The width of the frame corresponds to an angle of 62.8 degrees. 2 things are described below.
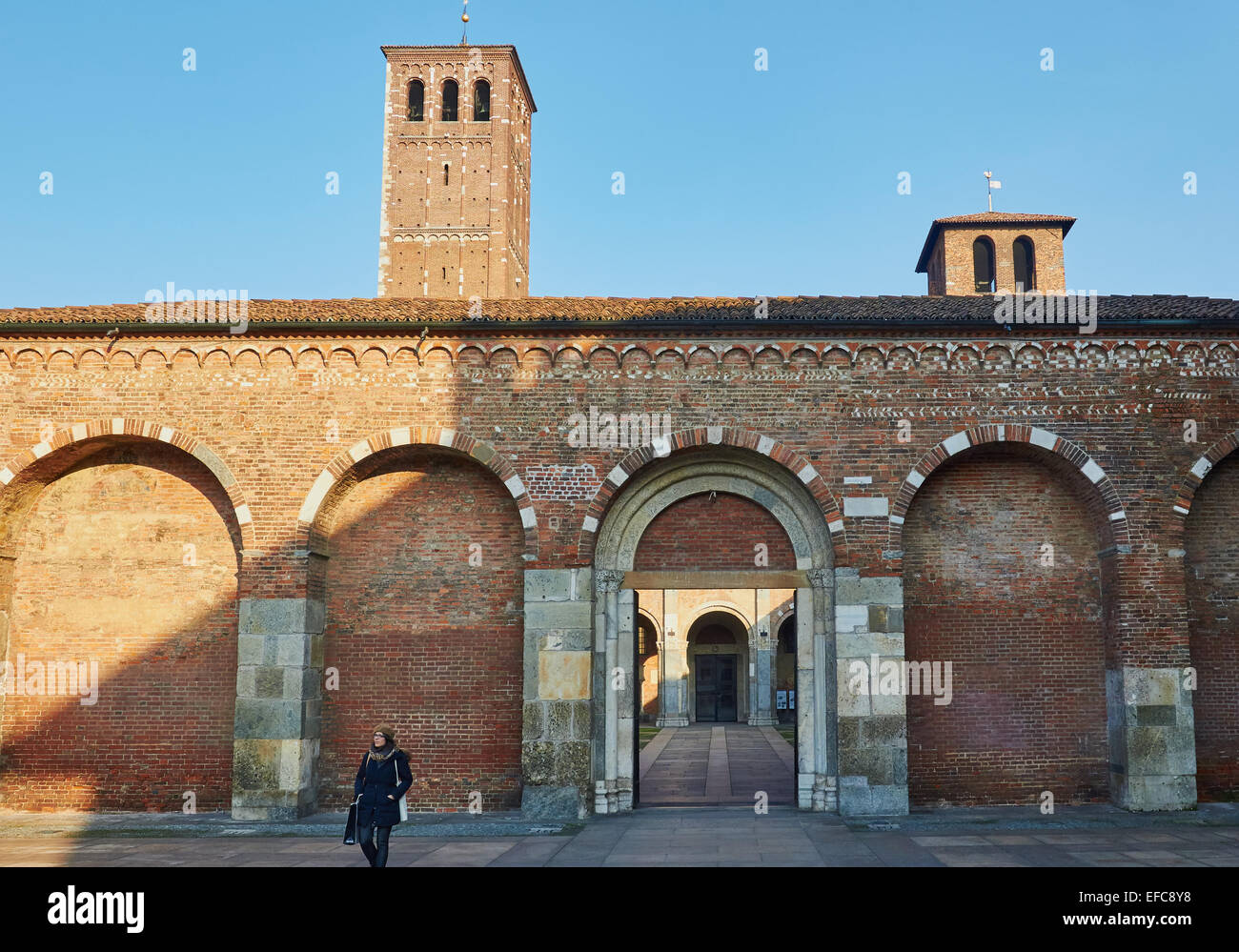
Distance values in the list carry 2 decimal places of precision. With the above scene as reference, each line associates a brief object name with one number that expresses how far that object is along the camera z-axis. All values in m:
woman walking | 8.27
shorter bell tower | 31.41
